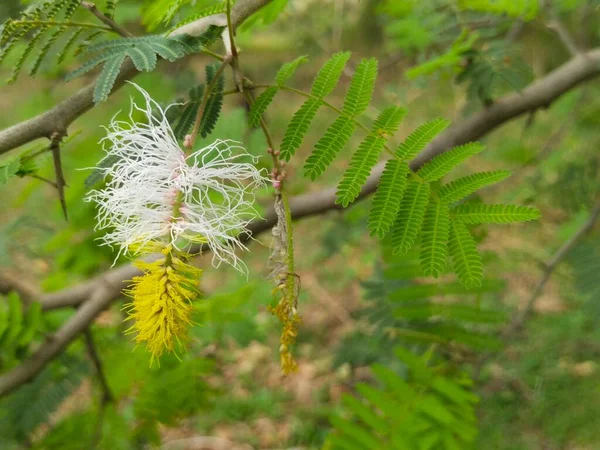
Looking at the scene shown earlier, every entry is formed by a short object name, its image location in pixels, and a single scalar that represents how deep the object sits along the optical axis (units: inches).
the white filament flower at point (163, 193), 6.0
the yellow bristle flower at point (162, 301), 5.5
